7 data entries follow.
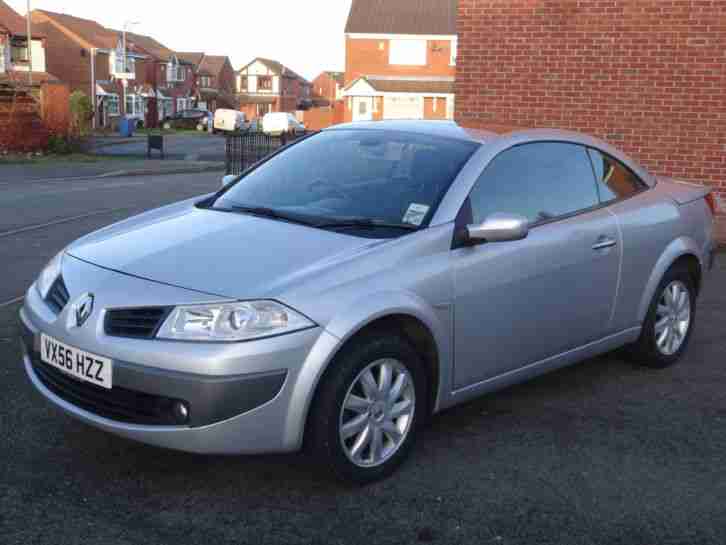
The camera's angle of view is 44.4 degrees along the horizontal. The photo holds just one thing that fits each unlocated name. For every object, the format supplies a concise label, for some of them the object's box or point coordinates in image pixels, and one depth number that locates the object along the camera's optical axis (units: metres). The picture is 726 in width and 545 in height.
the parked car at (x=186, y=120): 74.94
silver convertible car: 3.58
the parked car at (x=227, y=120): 65.00
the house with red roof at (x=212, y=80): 99.00
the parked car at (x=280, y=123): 57.60
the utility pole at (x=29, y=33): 50.47
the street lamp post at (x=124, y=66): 71.81
